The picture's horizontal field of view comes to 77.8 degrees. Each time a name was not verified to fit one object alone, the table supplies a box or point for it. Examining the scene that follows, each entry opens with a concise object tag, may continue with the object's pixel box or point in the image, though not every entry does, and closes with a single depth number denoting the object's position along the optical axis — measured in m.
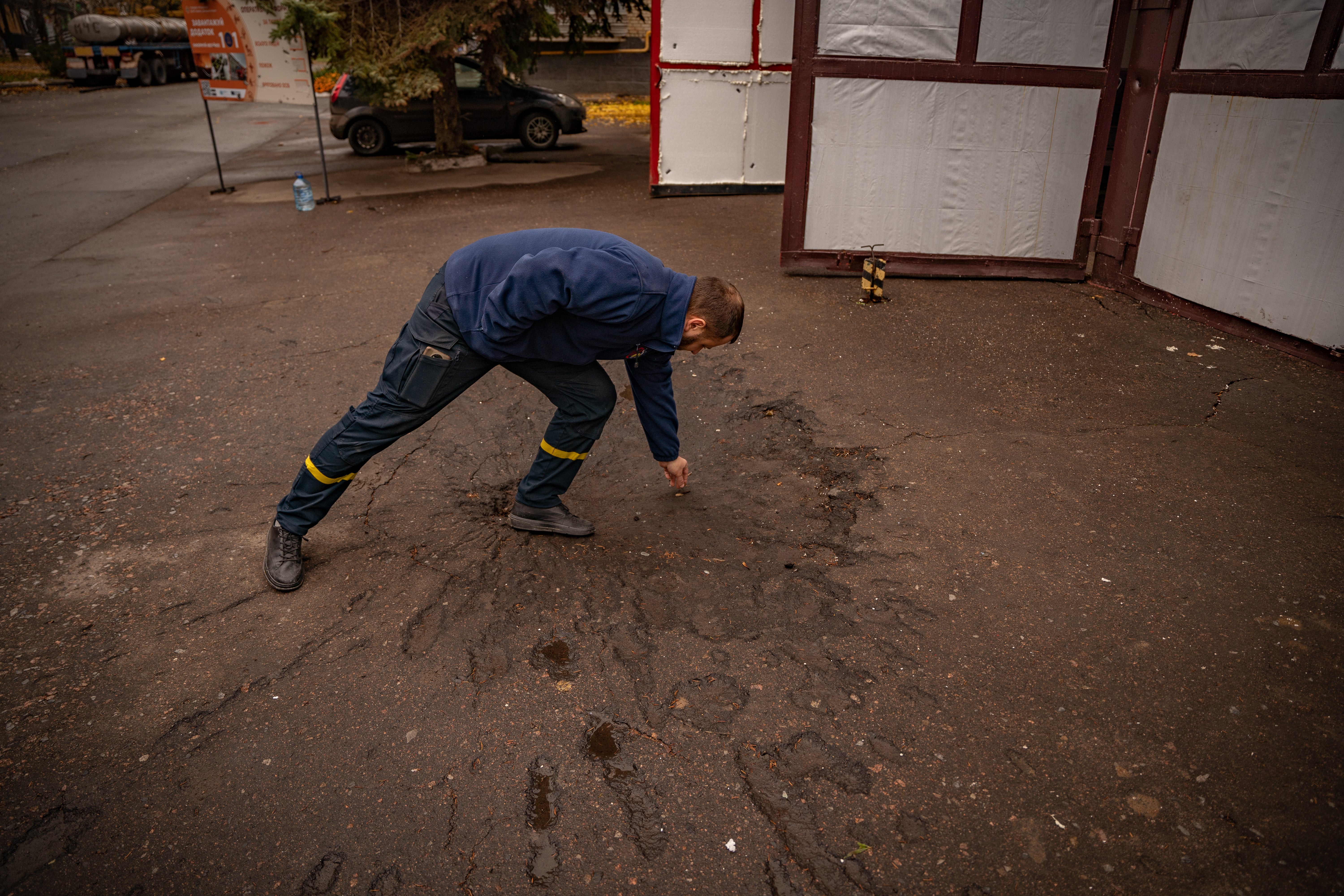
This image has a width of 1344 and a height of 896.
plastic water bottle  10.22
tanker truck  28.67
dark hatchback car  14.65
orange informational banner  10.00
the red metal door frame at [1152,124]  5.34
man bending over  2.99
